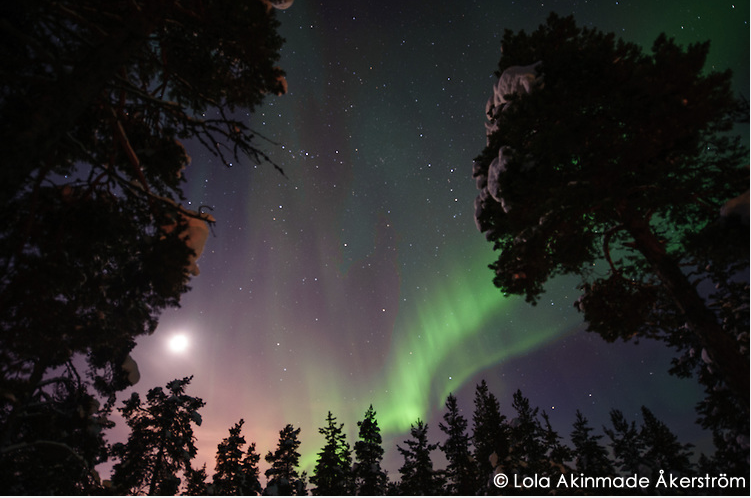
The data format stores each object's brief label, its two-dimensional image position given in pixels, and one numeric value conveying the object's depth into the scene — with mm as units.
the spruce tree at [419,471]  21656
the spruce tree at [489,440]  20859
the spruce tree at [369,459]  21328
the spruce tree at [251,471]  24094
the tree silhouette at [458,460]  22391
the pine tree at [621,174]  6074
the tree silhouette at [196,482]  19738
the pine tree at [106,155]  4250
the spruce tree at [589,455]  21995
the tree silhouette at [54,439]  7926
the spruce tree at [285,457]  23656
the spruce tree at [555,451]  21219
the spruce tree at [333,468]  21281
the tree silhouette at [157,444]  17828
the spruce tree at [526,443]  19125
